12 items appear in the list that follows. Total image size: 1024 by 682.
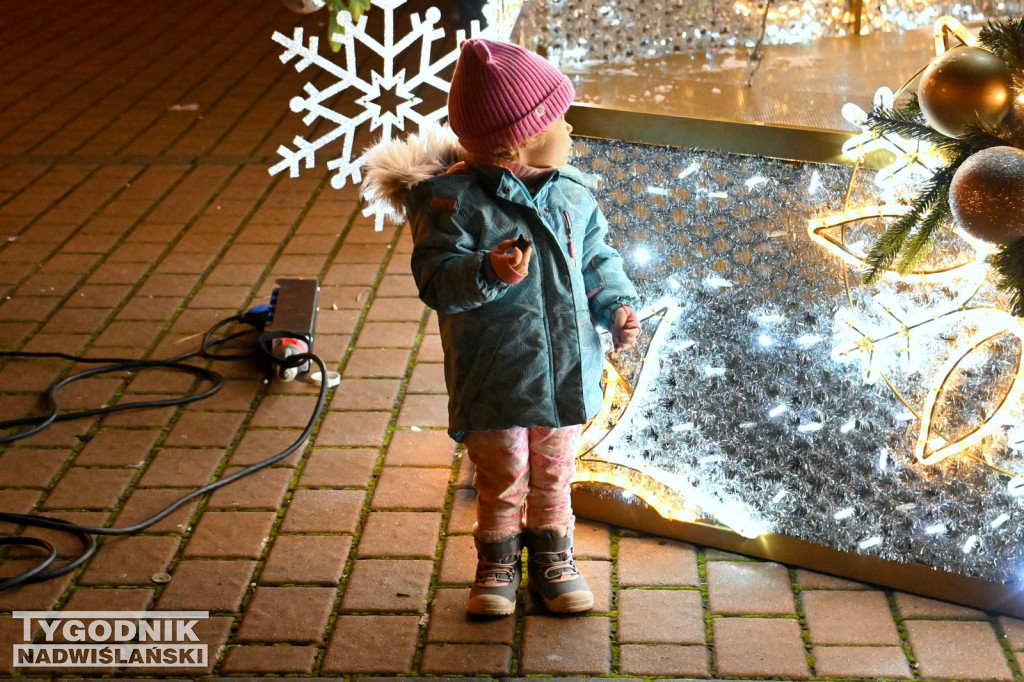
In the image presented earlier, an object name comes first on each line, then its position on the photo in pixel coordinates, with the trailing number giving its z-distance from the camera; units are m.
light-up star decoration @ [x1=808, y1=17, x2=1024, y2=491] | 2.39
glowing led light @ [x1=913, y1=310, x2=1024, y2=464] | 2.38
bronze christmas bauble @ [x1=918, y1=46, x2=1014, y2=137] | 2.02
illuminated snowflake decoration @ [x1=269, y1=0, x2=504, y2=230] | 3.01
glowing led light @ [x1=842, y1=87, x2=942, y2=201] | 2.38
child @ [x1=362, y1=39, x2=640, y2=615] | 2.28
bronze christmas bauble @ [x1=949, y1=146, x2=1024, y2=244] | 1.88
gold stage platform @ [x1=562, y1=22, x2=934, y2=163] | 2.57
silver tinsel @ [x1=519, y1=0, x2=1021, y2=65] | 3.07
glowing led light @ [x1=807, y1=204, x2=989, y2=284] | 2.38
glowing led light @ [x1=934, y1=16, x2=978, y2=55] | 2.32
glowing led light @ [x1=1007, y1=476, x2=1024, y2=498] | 2.50
